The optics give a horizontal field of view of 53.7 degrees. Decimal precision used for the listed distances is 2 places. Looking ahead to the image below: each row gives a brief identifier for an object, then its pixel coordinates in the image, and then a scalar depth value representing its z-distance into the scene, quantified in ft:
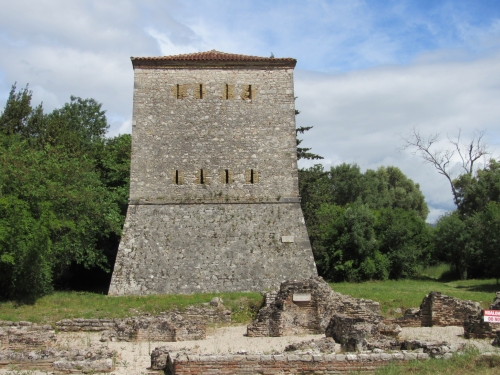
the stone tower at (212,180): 58.75
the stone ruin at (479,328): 39.45
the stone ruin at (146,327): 42.63
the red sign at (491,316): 34.86
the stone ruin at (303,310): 45.68
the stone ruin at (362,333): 35.04
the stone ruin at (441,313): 46.55
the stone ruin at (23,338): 37.30
